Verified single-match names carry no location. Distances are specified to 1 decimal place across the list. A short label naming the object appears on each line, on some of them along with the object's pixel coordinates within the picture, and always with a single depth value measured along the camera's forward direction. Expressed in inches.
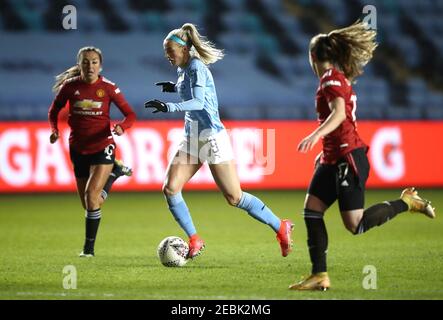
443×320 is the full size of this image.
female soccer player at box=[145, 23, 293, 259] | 717.3
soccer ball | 708.7
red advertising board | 1346.0
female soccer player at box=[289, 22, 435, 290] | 578.9
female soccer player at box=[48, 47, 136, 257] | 772.6
